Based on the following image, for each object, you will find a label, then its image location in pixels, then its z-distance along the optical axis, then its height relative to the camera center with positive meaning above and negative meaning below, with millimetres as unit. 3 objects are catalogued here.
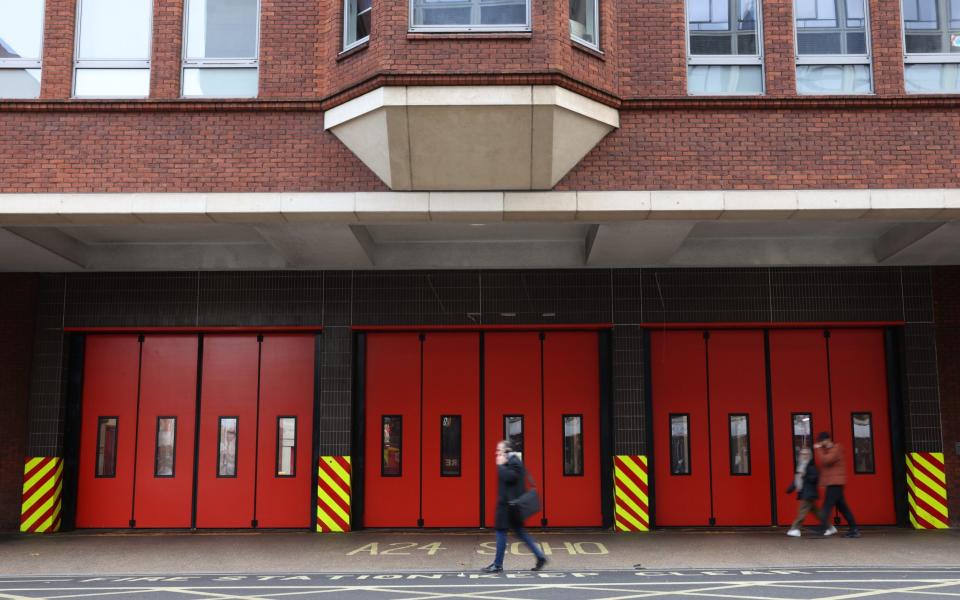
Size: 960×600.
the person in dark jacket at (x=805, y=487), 12398 -1304
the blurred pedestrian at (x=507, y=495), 9680 -1108
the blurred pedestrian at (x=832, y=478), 12289 -1160
